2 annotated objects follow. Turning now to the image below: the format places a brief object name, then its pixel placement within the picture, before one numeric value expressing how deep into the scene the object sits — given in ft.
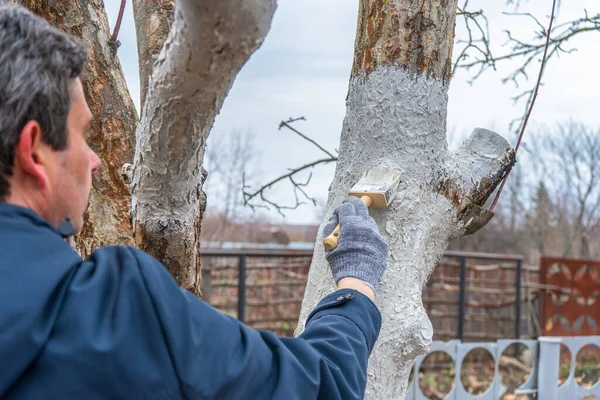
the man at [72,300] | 2.81
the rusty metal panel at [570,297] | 24.34
